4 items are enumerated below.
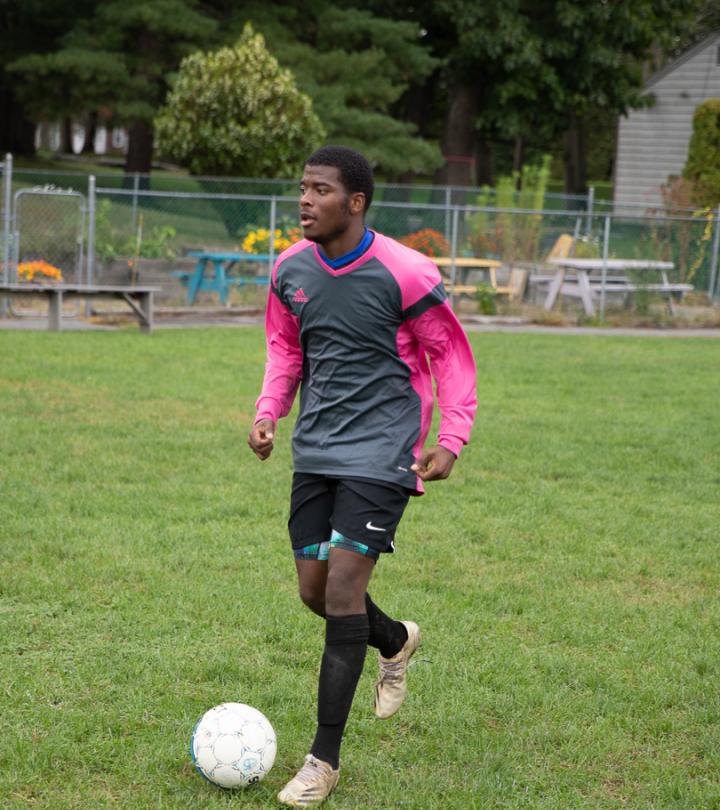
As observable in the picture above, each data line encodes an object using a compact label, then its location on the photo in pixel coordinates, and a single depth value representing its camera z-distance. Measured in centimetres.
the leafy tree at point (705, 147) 2532
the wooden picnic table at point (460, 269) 1852
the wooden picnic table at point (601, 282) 1859
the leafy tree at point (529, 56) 3158
